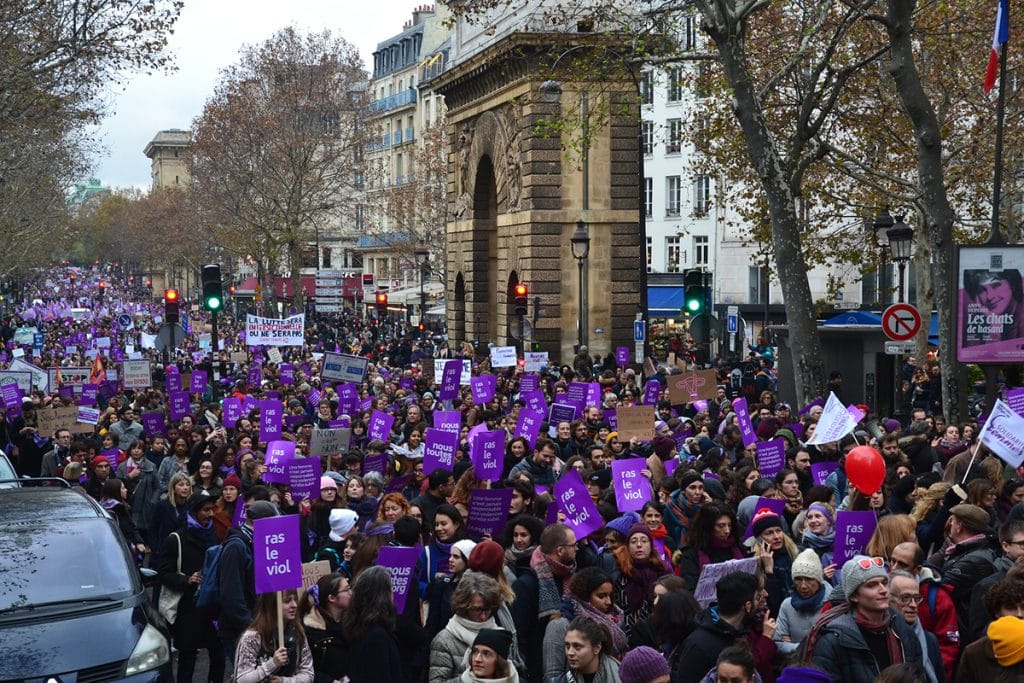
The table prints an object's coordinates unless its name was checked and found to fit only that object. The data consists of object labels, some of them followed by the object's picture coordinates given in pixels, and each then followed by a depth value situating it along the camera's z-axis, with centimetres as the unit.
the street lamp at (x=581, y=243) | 3159
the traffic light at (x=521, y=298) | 3338
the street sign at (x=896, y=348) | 2086
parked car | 796
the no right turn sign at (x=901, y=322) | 1903
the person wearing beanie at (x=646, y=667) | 650
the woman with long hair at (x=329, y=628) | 756
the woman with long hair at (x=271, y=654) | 737
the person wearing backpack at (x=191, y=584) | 1023
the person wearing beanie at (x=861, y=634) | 651
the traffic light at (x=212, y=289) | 2647
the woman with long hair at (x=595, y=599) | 770
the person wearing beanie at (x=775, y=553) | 878
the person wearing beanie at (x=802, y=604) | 768
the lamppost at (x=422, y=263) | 5526
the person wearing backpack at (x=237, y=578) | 957
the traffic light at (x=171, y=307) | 2720
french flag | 1914
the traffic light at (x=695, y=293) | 2488
